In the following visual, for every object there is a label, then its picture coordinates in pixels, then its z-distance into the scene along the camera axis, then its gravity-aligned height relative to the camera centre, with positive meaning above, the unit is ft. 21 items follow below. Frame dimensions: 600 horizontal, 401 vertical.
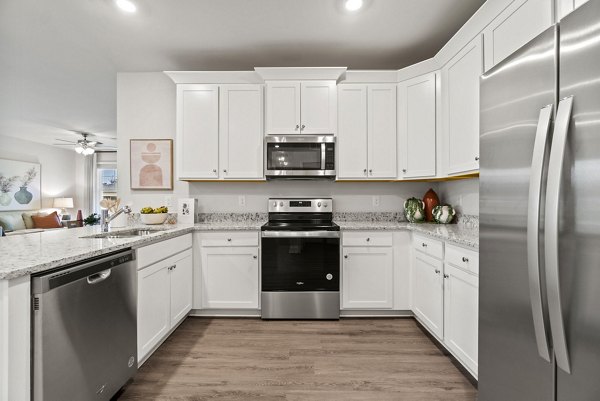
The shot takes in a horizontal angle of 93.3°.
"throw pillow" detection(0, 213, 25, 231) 19.53 -1.43
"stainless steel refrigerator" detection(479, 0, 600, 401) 2.56 -0.14
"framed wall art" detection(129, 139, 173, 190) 10.67 +1.46
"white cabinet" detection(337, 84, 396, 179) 9.54 +2.42
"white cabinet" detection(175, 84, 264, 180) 9.61 +2.42
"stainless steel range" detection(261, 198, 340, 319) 8.84 -2.19
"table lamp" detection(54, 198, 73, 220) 24.11 -0.29
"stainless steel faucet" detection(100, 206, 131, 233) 7.40 -0.43
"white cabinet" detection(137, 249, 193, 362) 6.20 -2.45
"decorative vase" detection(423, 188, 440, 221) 9.97 +0.01
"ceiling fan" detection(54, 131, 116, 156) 21.06 +4.81
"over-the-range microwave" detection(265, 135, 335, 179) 9.47 +1.45
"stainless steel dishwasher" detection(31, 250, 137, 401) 3.76 -2.00
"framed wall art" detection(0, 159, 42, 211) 20.56 +1.25
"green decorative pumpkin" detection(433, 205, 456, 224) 9.18 -0.37
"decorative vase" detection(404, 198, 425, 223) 9.80 -0.27
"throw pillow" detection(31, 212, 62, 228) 21.16 -1.47
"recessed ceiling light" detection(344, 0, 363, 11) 6.98 +4.96
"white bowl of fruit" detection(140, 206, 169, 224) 9.45 -0.44
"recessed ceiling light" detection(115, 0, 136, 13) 7.00 +4.97
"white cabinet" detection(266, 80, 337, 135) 9.45 +3.19
